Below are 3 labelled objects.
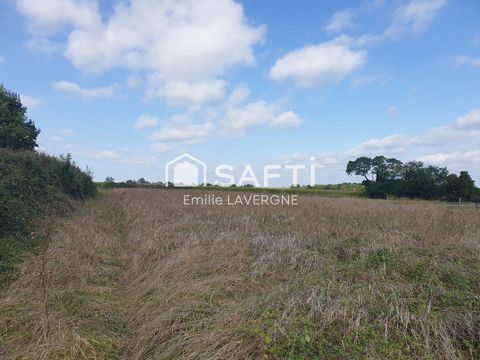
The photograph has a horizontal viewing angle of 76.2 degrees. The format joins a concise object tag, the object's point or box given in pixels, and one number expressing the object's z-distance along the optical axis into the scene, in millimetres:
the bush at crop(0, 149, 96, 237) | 6184
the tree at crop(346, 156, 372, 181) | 50438
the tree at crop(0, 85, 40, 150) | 24609
